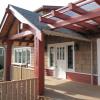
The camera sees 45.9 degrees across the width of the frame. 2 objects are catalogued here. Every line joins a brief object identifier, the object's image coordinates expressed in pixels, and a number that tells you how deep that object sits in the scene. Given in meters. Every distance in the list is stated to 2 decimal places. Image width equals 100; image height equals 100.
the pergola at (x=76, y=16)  4.07
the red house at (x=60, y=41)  4.57
